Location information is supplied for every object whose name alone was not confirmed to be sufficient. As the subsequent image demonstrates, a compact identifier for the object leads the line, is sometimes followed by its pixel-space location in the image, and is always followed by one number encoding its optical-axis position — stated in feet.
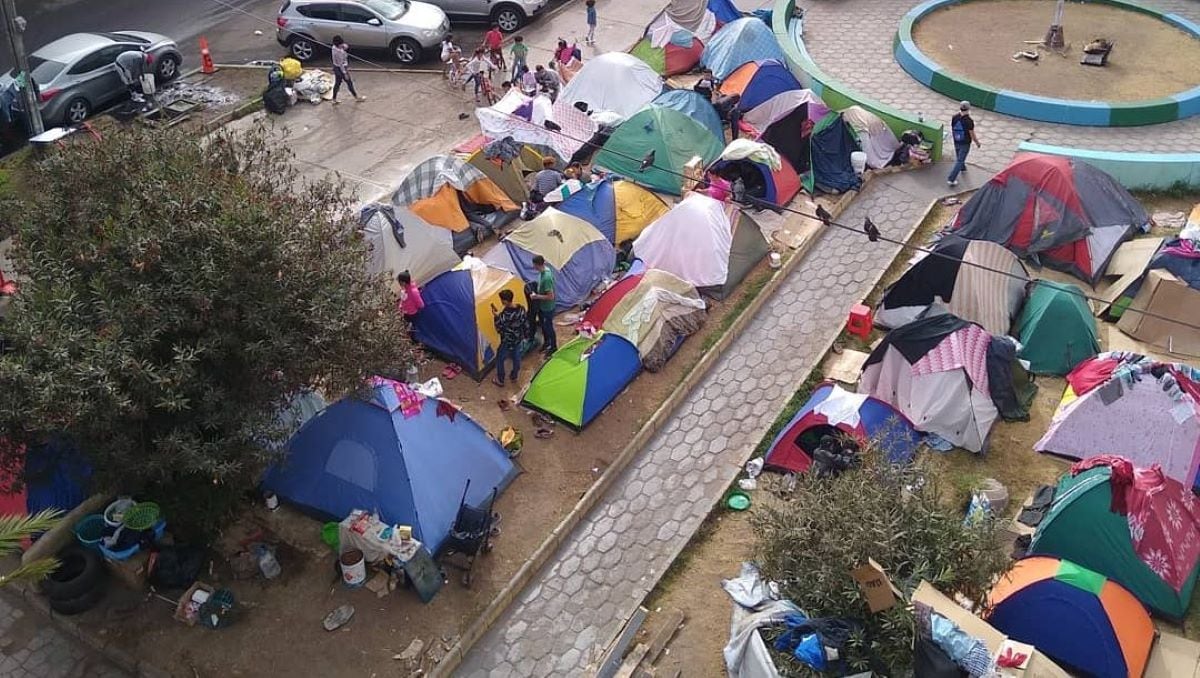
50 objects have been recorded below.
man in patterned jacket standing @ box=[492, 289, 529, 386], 45.01
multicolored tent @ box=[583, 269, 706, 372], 45.85
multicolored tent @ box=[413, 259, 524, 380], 45.70
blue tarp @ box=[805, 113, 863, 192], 58.29
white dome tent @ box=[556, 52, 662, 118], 63.82
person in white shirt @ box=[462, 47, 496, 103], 68.69
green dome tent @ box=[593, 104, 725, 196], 57.67
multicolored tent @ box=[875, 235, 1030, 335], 46.03
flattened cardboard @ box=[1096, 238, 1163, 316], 48.42
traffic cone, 73.72
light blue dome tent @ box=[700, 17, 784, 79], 68.69
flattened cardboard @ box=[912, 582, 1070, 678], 28.25
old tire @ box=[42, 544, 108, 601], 36.06
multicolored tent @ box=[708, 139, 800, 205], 55.93
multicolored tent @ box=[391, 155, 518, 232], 53.62
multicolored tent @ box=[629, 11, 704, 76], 71.46
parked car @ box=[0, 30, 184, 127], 65.92
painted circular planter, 64.28
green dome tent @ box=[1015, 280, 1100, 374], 44.75
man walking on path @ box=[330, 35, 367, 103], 67.10
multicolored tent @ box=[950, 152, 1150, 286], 50.85
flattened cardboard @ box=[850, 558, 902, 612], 27.45
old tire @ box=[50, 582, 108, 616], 36.14
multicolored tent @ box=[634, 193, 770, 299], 50.42
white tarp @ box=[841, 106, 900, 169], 58.95
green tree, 29.73
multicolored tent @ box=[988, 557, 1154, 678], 32.37
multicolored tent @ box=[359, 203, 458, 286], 48.26
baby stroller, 36.63
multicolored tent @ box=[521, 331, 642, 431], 43.32
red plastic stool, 47.80
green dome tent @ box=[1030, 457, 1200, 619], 34.65
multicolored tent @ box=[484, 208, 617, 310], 49.37
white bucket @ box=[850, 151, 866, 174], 58.08
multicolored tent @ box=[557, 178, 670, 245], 52.95
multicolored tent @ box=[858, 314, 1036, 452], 41.52
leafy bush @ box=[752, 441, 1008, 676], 28.76
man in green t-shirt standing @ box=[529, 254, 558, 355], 45.70
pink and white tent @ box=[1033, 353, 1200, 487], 38.81
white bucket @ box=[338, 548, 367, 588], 36.19
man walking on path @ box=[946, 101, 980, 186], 57.06
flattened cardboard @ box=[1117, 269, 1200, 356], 46.09
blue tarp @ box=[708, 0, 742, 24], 75.92
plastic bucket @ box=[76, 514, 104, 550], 37.01
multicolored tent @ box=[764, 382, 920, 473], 39.73
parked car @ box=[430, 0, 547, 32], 79.15
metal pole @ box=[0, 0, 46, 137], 56.24
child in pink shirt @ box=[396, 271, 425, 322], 46.37
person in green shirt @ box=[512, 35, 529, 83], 68.80
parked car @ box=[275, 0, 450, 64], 73.87
